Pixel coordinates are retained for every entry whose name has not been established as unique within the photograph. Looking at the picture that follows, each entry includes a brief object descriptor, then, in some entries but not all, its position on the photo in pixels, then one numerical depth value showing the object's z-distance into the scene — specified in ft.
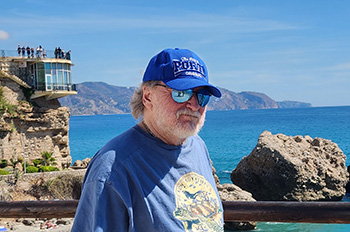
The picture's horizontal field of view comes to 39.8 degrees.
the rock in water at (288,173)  87.76
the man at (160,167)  7.18
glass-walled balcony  119.55
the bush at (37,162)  110.32
